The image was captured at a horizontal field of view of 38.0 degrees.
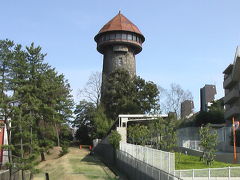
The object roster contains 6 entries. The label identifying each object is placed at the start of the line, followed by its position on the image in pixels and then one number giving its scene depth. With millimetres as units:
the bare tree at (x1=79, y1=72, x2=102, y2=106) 60647
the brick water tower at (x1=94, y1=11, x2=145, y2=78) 61156
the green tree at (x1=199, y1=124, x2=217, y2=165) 24530
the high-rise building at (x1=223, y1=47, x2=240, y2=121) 41300
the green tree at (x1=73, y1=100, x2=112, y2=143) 52875
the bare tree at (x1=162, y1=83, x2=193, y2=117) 61062
